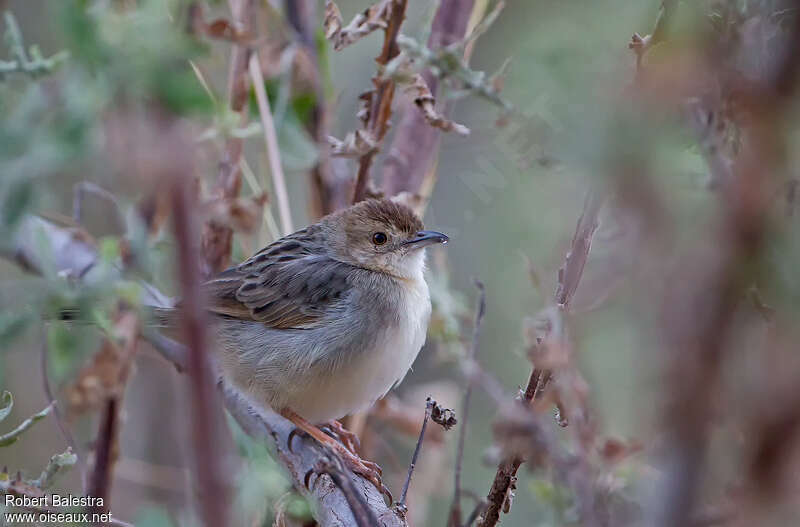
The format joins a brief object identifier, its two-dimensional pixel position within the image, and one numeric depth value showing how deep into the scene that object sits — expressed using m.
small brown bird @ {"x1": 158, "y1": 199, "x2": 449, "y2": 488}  7.83
